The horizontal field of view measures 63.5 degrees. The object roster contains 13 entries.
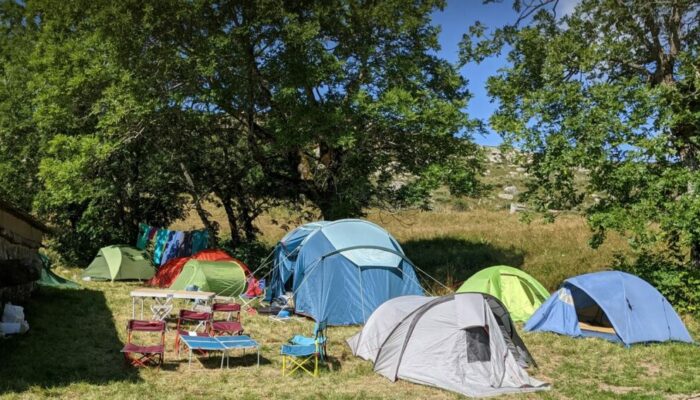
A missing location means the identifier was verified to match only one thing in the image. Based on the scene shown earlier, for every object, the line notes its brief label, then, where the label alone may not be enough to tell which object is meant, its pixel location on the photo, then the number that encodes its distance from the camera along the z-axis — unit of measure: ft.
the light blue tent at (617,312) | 38.22
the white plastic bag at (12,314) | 35.22
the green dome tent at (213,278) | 50.42
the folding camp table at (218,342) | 29.63
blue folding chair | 29.73
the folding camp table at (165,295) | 37.58
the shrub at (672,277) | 45.14
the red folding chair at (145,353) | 29.66
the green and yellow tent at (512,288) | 45.37
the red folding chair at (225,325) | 34.81
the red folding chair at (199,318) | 35.94
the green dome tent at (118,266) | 62.39
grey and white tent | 28.27
